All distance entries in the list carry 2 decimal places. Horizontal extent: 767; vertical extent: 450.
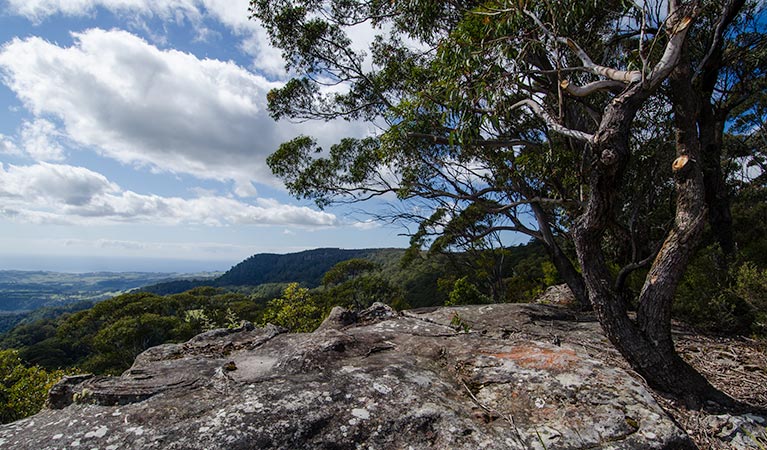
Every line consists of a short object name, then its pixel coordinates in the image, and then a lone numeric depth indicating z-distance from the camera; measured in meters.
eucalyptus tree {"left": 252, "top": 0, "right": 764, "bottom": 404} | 4.16
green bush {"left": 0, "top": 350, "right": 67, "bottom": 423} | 9.30
